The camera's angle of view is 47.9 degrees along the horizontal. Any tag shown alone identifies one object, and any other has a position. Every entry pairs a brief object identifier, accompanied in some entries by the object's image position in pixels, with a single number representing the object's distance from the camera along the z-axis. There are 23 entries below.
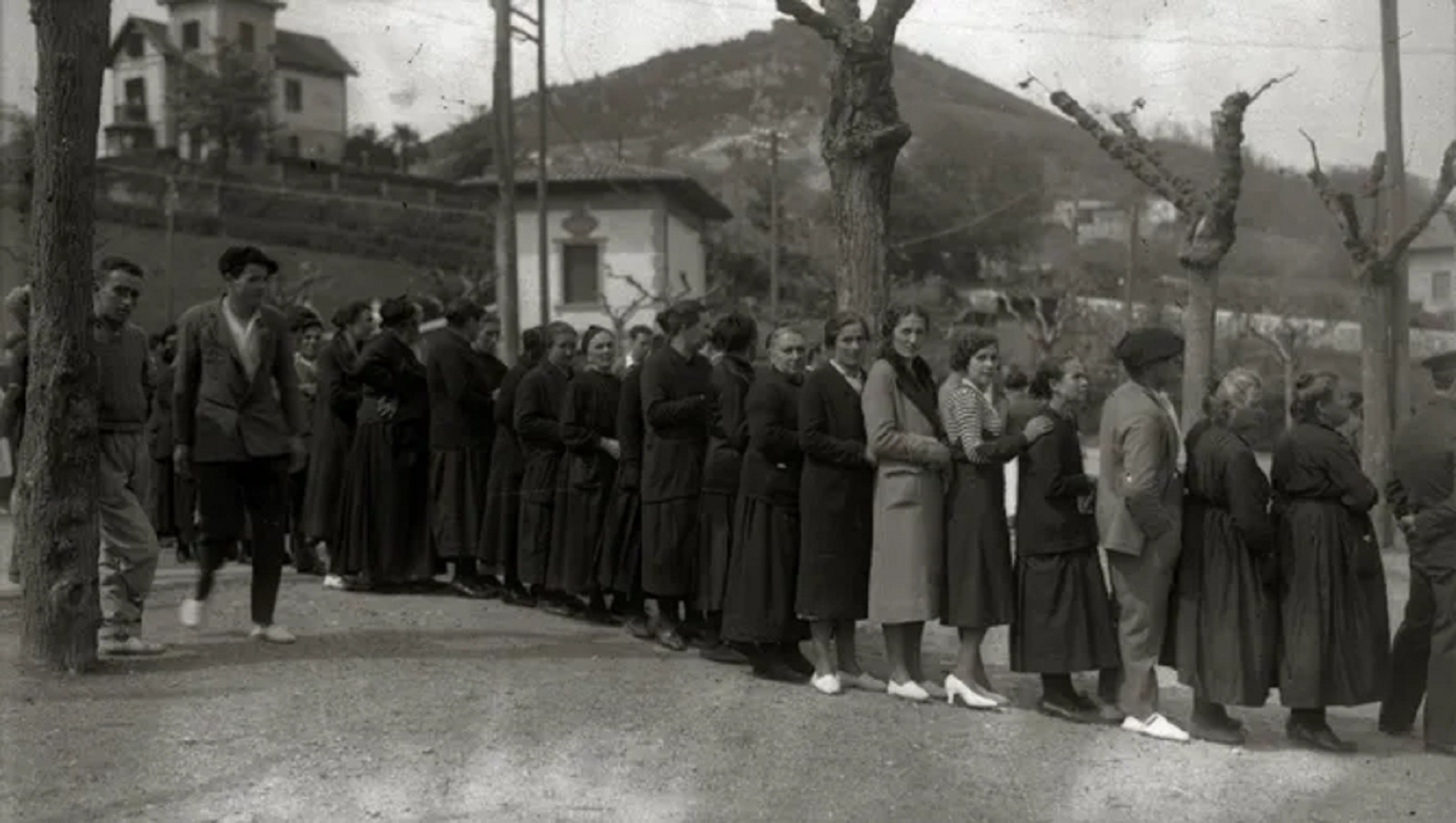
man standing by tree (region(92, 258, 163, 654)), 7.58
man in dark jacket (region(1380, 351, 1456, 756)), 7.45
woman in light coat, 7.47
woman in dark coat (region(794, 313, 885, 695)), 7.55
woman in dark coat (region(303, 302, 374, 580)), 10.53
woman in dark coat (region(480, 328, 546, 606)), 9.95
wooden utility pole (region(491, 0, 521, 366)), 20.45
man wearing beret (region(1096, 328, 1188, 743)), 7.18
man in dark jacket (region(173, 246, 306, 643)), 7.63
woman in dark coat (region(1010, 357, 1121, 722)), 7.36
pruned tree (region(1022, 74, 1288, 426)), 17.52
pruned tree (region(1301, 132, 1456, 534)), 17.16
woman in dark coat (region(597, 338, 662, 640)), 8.83
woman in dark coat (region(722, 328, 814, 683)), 7.72
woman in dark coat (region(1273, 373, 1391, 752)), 7.25
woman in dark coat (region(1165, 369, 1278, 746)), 7.15
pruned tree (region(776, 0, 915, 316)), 9.99
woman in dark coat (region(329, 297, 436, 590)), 10.17
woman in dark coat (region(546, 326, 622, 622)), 9.23
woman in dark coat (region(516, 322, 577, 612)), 9.41
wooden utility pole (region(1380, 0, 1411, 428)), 17.83
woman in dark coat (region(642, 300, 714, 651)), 8.47
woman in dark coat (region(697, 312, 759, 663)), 8.17
